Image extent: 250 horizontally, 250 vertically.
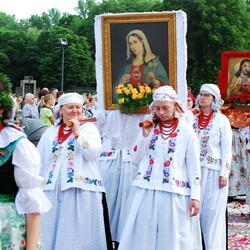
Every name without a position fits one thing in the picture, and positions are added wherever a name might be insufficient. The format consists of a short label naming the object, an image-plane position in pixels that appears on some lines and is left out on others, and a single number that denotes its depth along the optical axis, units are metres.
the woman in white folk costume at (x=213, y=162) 7.00
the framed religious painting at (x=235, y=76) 10.06
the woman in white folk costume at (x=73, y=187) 6.12
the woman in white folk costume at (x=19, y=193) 3.52
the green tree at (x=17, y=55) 62.47
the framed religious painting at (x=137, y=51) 7.23
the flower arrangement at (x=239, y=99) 9.88
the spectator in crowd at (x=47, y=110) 11.30
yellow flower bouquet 7.19
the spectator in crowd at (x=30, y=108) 11.87
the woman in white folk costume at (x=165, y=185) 5.61
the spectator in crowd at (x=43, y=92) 13.76
